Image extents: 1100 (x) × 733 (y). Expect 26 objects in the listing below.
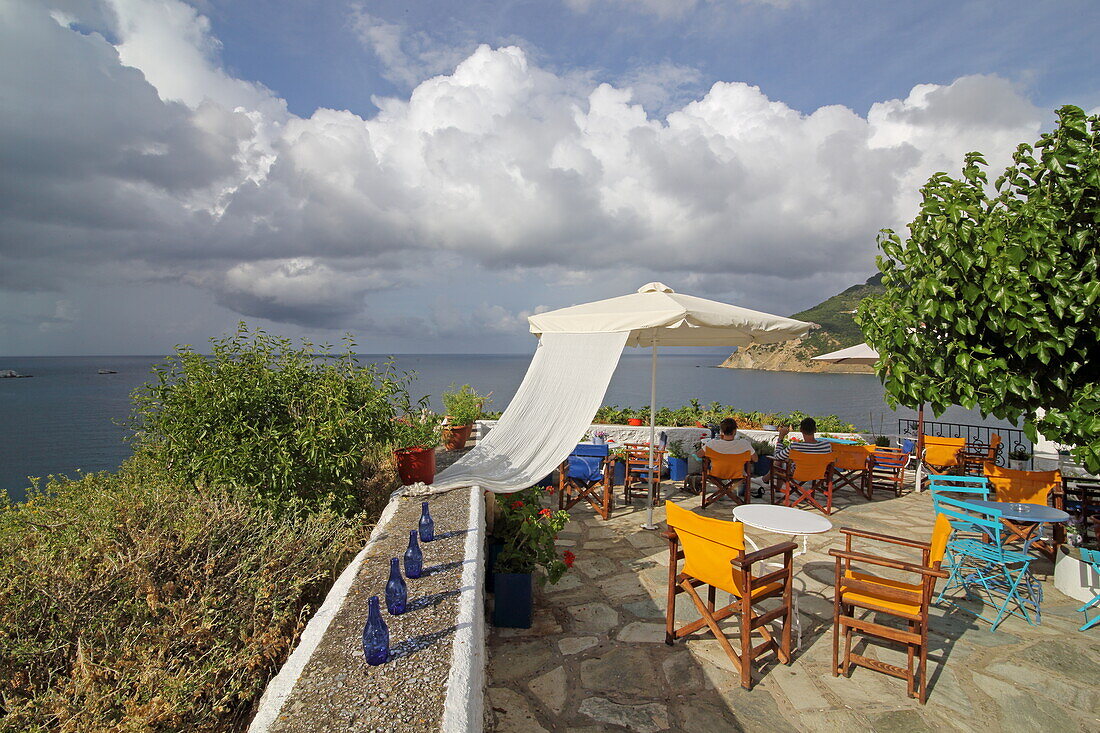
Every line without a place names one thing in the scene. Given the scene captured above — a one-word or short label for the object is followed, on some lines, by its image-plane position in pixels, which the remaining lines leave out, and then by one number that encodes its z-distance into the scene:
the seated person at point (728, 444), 6.18
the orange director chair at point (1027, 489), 4.73
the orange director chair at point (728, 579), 2.98
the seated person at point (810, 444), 6.09
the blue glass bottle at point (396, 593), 2.38
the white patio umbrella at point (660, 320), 4.58
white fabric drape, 4.68
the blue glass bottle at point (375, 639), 1.98
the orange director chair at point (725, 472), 6.17
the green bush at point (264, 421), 3.96
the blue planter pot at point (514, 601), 3.58
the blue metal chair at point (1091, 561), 3.67
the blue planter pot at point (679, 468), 7.52
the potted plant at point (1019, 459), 8.21
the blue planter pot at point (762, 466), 7.45
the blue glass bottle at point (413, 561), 2.79
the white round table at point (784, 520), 3.60
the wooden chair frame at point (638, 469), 6.60
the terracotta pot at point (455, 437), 8.84
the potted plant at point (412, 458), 4.72
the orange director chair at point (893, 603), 2.85
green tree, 2.47
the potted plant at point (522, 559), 3.58
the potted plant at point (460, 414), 8.89
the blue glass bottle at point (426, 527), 3.33
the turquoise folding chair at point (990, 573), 3.70
